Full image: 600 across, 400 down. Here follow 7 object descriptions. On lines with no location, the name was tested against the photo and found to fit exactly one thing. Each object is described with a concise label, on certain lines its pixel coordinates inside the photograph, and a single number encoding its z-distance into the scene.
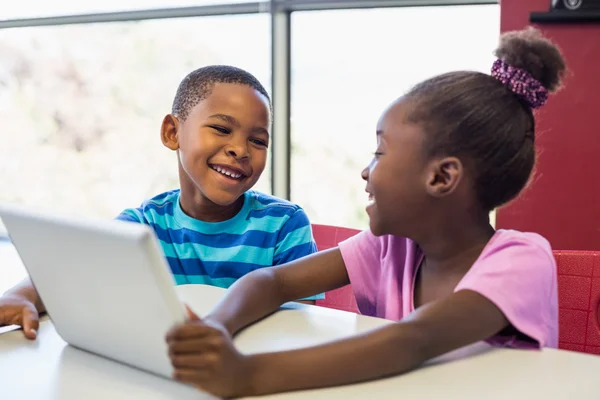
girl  0.76
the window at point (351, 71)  2.38
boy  1.32
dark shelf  1.81
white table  0.69
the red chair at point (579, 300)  1.10
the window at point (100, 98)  2.82
